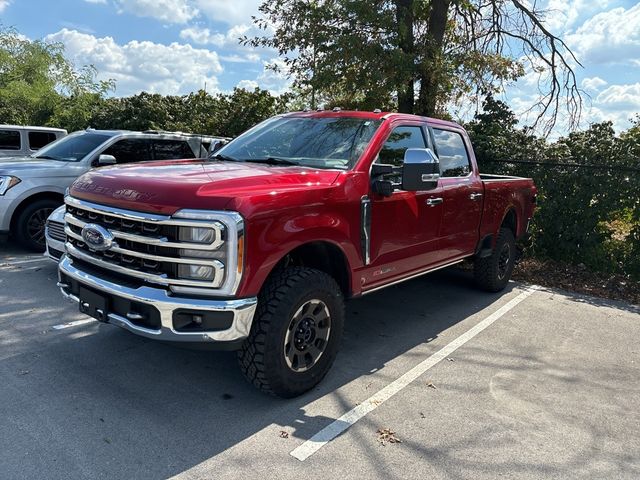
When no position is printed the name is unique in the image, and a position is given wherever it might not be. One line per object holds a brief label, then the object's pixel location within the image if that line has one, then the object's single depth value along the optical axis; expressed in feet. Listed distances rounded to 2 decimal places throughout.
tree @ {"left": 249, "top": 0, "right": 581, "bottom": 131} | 29.25
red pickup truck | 9.70
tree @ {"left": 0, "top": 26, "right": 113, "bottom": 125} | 64.18
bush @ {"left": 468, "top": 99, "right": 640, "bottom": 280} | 24.12
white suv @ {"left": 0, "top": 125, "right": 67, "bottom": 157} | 33.24
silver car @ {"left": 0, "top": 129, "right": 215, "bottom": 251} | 23.13
